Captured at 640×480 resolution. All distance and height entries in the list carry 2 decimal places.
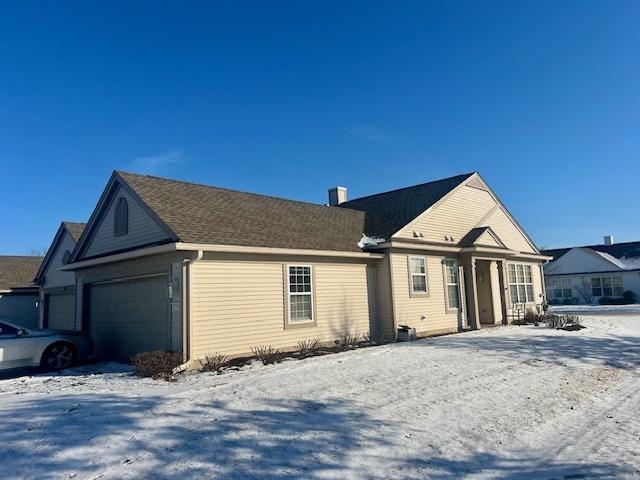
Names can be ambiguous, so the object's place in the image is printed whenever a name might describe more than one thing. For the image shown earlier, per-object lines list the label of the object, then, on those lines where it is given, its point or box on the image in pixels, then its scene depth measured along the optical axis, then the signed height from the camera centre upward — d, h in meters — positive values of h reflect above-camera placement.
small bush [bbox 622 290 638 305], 38.81 -0.84
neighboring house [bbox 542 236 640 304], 40.53 +1.37
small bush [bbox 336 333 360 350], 14.43 -1.28
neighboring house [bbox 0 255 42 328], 25.22 +0.88
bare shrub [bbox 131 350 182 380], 10.24 -1.22
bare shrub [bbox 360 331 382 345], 15.62 -1.29
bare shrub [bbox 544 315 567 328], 18.70 -1.24
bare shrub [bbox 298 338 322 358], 12.80 -1.30
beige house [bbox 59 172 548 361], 12.01 +1.07
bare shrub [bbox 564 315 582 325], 19.31 -1.26
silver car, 11.82 -0.89
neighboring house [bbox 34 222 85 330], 19.52 +1.33
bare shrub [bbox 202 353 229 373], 10.84 -1.32
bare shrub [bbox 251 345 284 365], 11.53 -1.28
